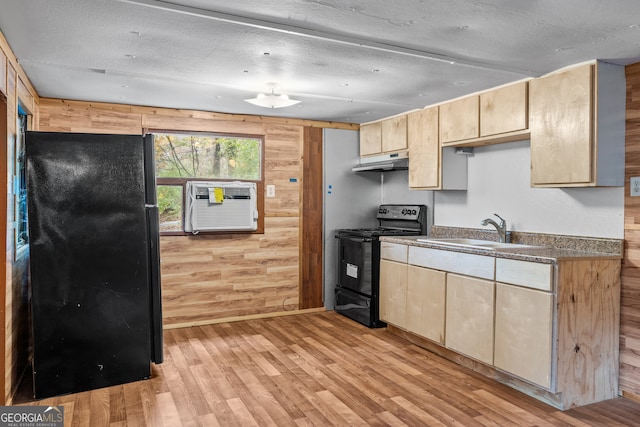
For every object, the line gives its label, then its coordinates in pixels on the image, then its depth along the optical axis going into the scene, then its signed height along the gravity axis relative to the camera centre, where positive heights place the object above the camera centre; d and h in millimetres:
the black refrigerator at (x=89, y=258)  3023 -377
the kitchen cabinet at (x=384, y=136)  4766 +714
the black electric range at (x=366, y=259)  4664 -597
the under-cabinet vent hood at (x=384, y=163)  4770 +418
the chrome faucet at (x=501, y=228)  3873 -221
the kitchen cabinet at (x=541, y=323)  2826 -795
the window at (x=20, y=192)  3211 +68
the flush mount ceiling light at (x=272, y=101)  3568 +774
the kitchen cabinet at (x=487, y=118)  3447 +674
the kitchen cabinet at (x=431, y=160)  4273 +388
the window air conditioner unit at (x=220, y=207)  4664 -54
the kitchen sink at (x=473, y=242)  3615 -350
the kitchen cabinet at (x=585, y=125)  2961 +497
